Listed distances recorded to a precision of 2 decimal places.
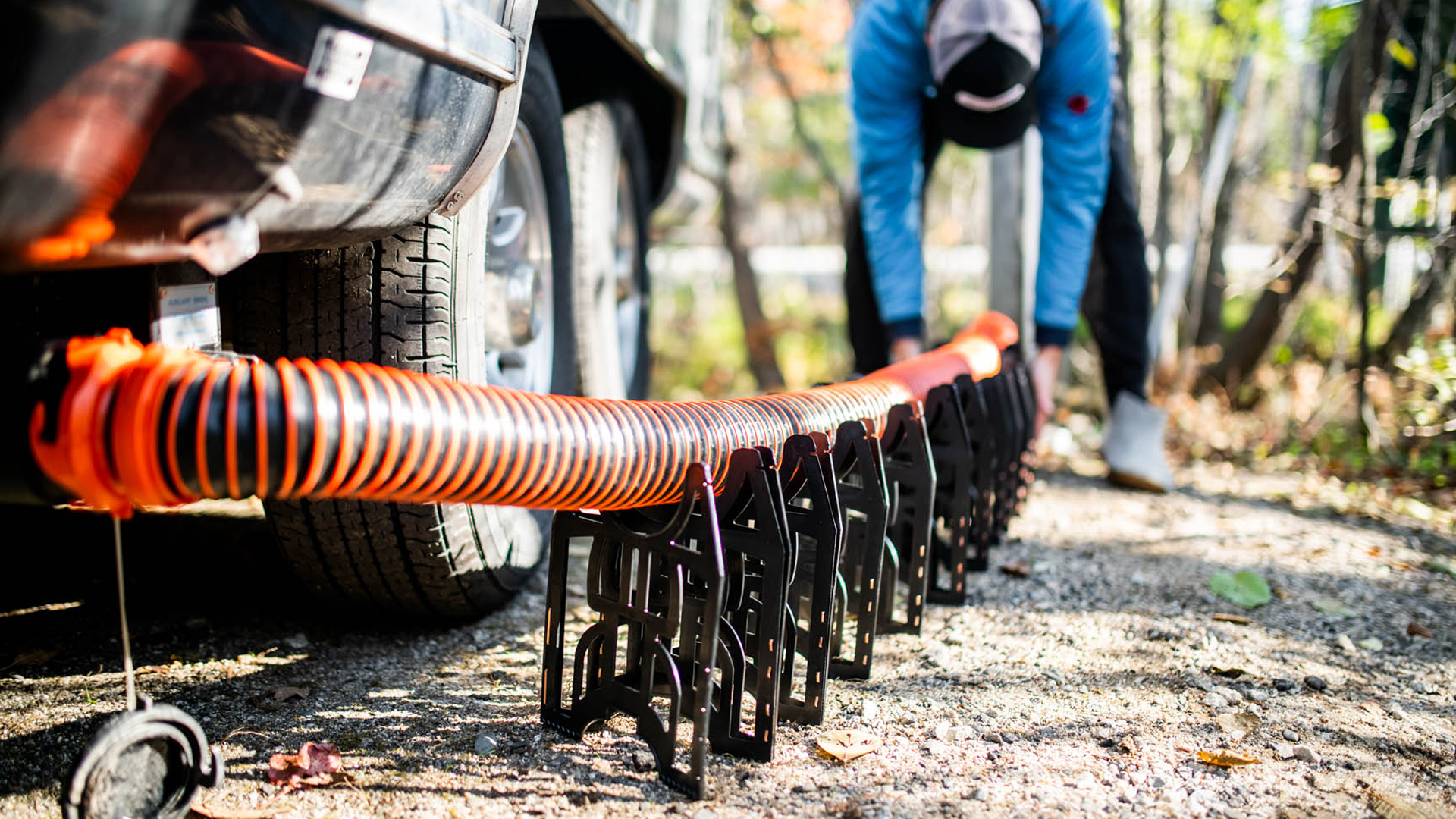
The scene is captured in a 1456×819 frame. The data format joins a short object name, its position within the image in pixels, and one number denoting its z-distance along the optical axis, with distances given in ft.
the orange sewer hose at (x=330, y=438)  4.08
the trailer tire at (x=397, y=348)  6.07
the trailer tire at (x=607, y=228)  9.60
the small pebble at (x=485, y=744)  5.71
